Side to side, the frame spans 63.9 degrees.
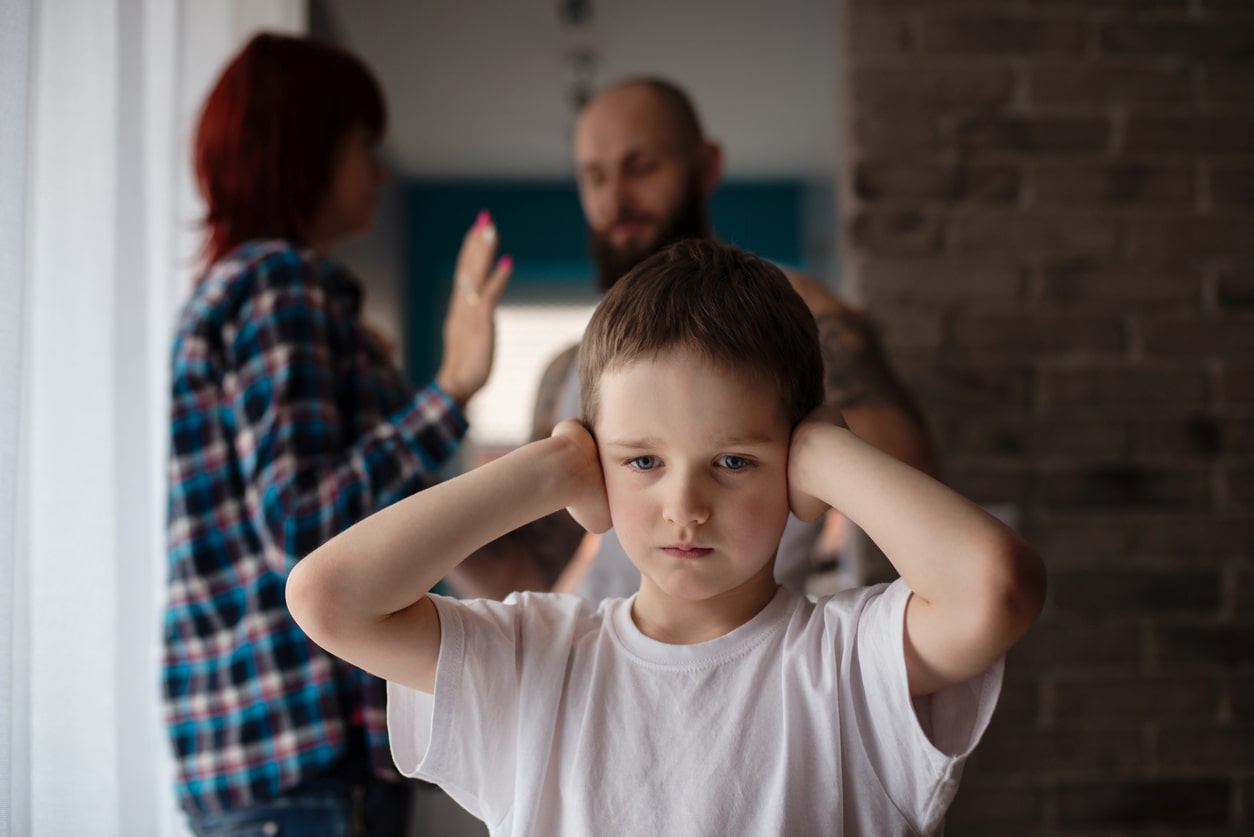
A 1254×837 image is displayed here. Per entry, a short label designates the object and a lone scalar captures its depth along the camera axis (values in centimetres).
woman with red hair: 102
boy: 67
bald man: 107
